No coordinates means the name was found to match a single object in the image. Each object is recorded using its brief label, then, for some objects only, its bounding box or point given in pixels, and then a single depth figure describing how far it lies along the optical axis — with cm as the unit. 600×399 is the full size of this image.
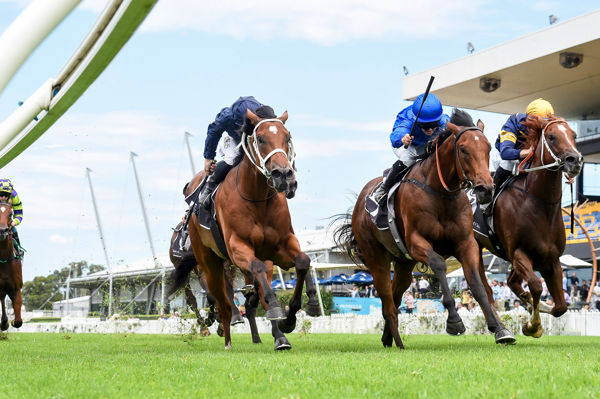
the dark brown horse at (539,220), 1875
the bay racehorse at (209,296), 1963
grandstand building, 5506
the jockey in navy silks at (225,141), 1911
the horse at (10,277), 2825
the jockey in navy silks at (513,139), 2019
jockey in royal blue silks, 1945
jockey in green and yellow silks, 2791
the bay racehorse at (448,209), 1628
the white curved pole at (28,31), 626
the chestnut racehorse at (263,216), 1634
